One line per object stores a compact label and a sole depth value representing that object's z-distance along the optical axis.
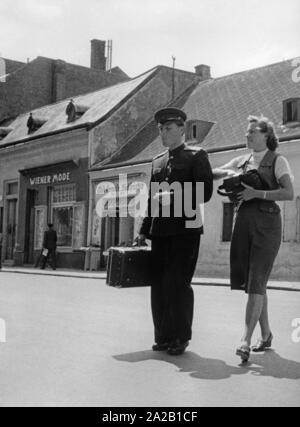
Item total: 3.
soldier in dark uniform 5.99
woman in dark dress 5.69
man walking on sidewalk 28.27
